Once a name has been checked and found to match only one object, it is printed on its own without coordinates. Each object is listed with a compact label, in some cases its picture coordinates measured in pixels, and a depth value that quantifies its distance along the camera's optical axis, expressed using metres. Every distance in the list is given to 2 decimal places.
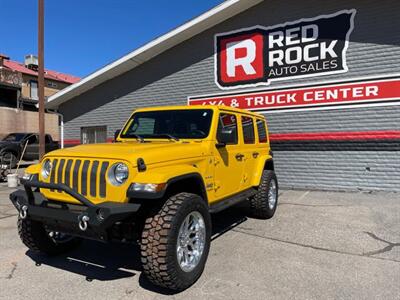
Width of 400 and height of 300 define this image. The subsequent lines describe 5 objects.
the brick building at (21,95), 28.58
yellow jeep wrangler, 3.62
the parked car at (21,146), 17.08
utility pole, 12.04
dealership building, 9.47
